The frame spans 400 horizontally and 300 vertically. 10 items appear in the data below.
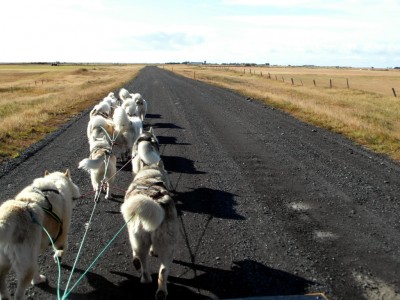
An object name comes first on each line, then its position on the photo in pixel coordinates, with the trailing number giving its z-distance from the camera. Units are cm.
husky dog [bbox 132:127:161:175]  676
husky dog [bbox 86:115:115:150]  923
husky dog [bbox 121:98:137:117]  1317
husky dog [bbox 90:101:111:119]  1144
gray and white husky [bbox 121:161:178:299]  409
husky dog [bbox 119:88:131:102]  1660
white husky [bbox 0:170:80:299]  371
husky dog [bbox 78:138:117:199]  708
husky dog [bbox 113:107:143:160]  993
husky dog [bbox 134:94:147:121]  1526
